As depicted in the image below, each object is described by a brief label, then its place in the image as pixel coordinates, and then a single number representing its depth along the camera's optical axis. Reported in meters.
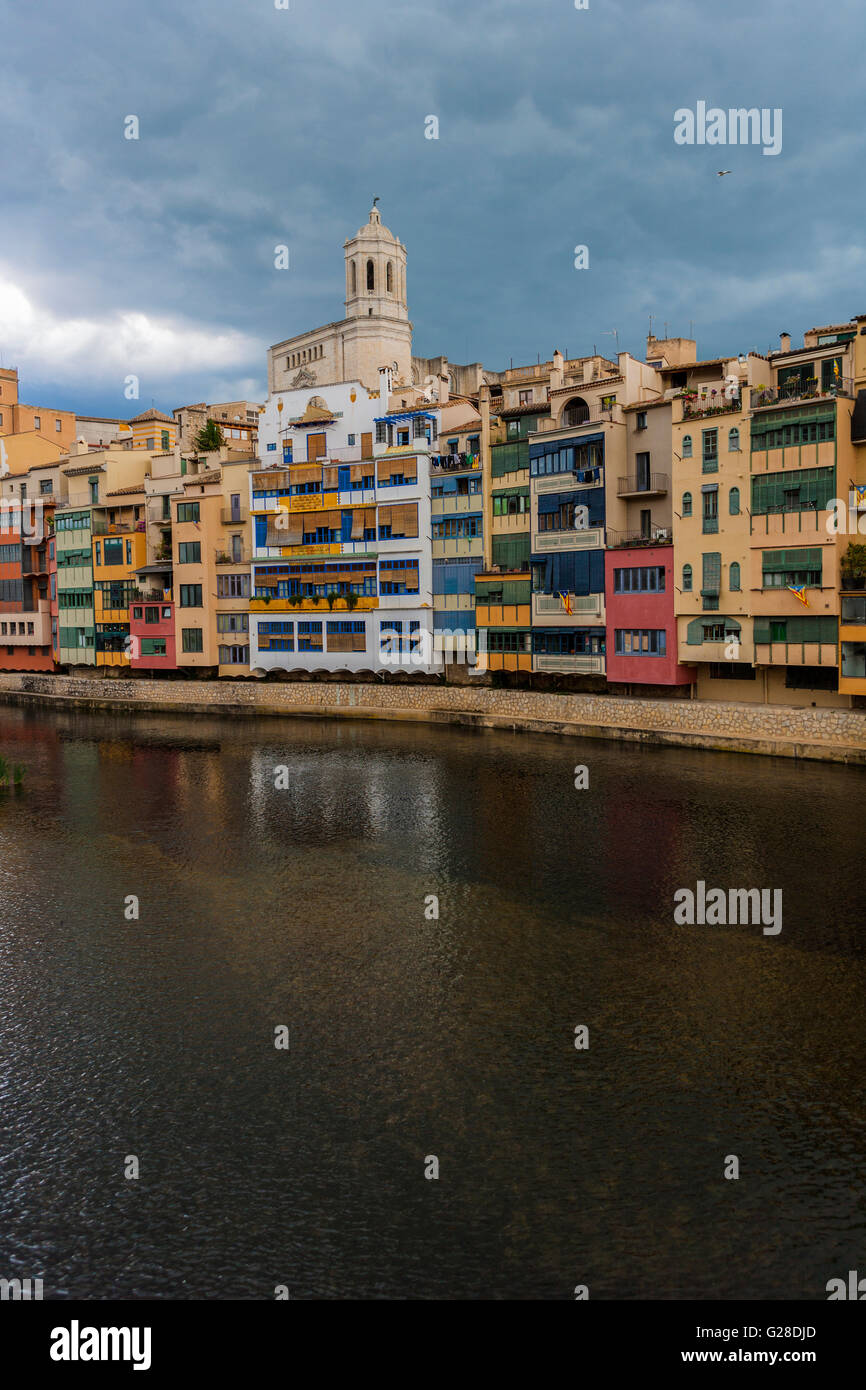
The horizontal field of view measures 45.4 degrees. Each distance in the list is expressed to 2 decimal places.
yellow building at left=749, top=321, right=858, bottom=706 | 37.81
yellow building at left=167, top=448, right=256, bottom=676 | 63.41
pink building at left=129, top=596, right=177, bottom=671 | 65.56
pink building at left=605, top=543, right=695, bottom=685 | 44.06
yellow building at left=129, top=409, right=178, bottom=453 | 76.31
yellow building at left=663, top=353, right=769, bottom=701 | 40.91
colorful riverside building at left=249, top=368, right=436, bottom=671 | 55.94
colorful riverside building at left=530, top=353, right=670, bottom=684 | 46.69
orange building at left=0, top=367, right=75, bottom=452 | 93.25
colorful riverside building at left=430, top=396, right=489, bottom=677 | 53.56
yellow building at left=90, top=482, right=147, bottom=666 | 68.31
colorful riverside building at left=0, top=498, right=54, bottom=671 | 75.56
